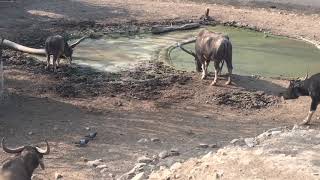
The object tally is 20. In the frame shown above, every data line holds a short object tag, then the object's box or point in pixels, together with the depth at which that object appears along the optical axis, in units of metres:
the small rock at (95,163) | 13.41
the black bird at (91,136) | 15.15
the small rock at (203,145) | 14.46
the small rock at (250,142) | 13.60
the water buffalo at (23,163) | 10.82
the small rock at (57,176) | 12.73
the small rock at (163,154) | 13.59
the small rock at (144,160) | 13.35
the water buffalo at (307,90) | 16.91
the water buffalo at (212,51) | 20.36
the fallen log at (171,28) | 27.62
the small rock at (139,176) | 12.20
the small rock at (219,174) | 11.22
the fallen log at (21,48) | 22.93
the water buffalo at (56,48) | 21.31
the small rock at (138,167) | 12.80
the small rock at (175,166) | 12.39
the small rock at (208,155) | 12.76
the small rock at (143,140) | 15.09
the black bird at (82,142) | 14.68
